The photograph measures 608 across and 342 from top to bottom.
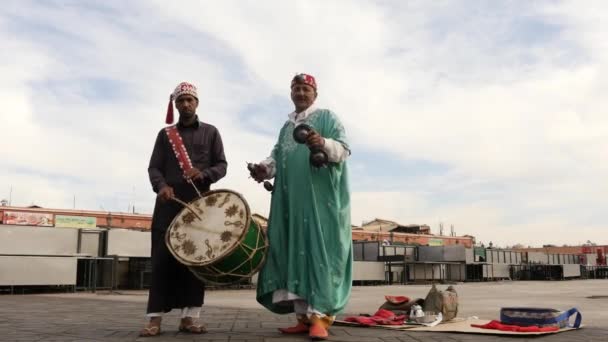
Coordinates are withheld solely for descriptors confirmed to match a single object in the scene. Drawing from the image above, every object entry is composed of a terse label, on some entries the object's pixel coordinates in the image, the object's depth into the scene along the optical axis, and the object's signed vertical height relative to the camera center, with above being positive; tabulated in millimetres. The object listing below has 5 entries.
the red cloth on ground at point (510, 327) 4719 -583
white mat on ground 4545 -614
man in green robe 4277 +183
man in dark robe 4523 +473
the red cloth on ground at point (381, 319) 5289 -596
